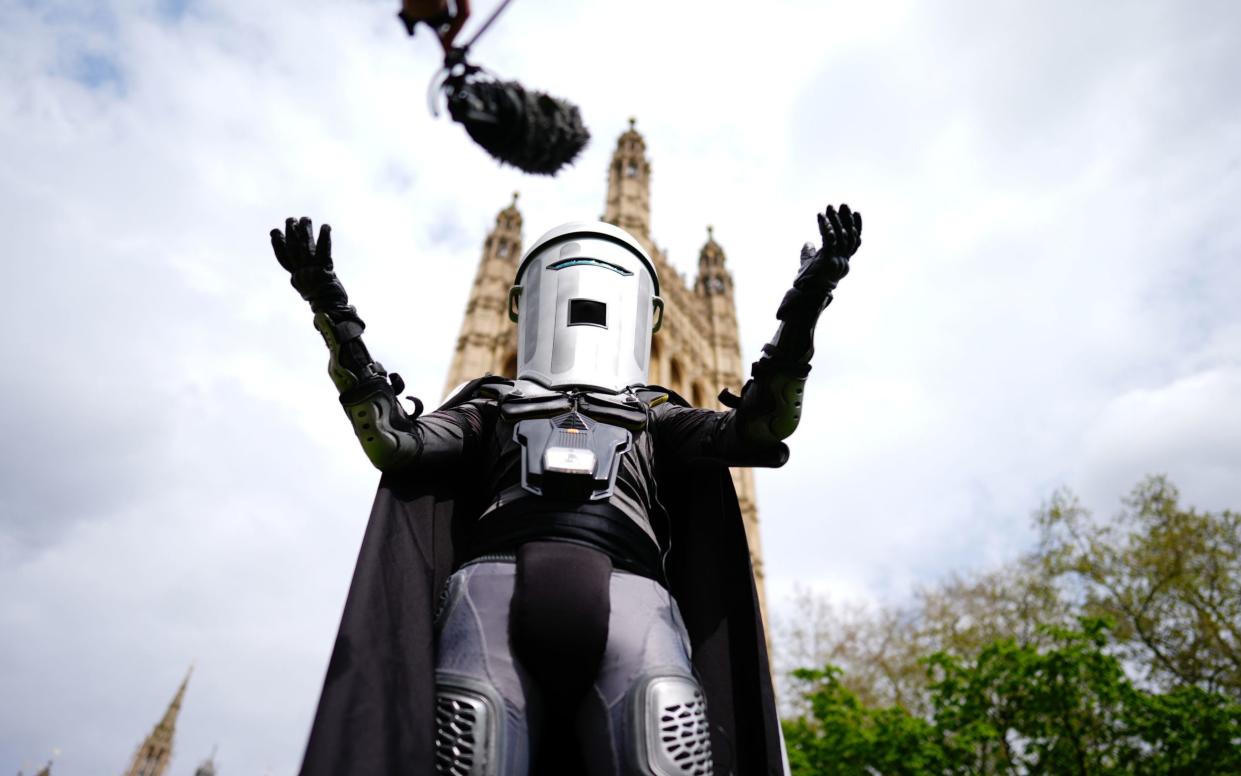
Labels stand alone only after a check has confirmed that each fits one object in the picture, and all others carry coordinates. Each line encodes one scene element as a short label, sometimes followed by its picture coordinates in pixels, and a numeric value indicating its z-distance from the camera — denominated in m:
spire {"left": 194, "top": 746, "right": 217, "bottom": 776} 39.34
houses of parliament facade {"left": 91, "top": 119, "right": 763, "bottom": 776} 31.52
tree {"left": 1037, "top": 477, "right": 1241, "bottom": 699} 13.07
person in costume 2.01
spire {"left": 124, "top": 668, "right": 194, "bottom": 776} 49.62
